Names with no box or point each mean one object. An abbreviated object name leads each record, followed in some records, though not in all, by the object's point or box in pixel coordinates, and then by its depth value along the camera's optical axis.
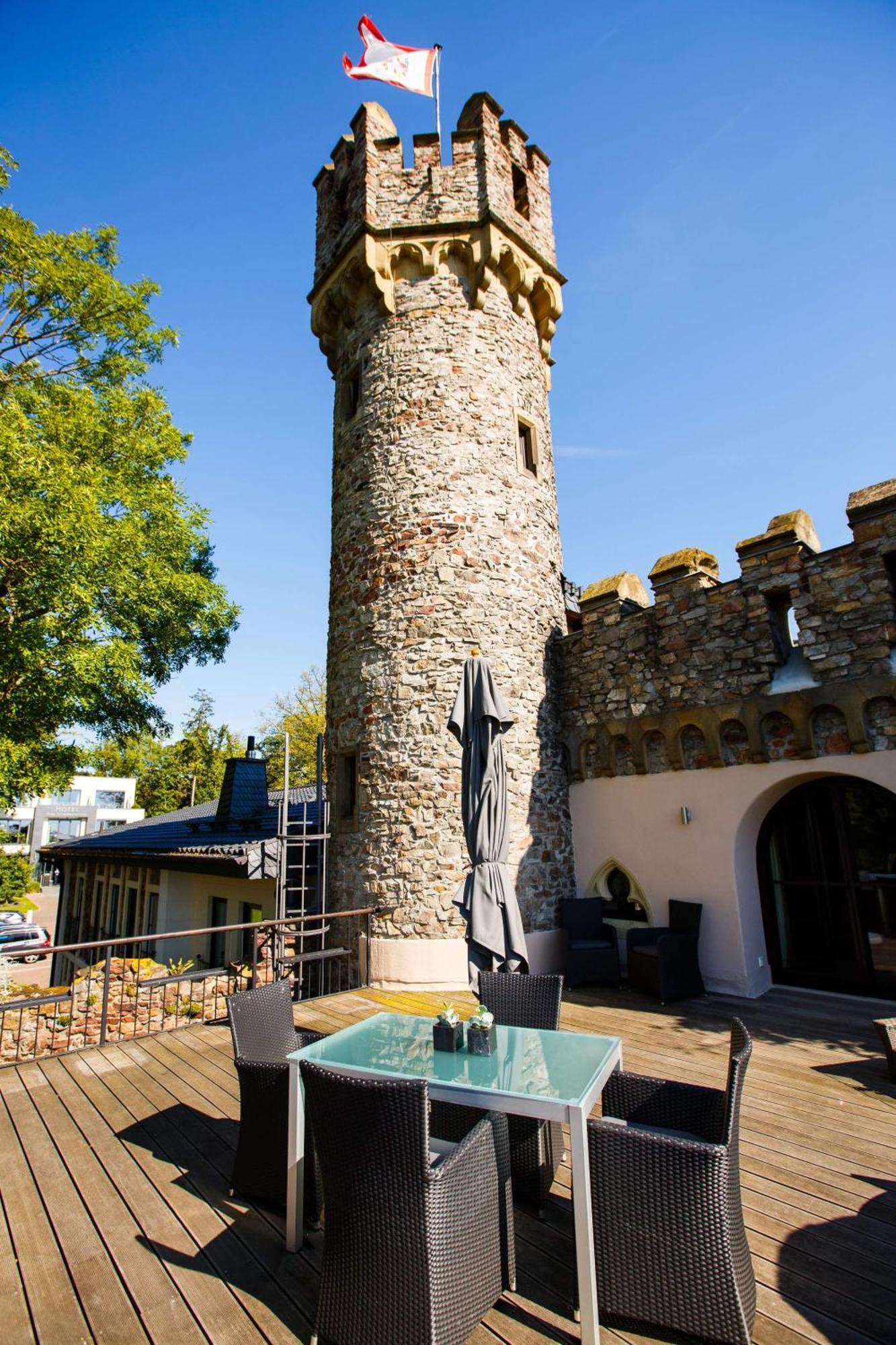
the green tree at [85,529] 9.69
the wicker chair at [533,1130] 3.08
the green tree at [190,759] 35.84
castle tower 8.05
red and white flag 9.38
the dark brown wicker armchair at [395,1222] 2.15
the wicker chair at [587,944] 7.36
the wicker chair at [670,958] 6.69
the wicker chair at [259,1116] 3.04
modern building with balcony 46.72
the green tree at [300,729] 29.03
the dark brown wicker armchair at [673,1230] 2.23
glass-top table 2.32
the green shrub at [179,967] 9.67
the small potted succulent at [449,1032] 3.12
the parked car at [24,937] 23.19
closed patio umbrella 4.83
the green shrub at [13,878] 29.09
